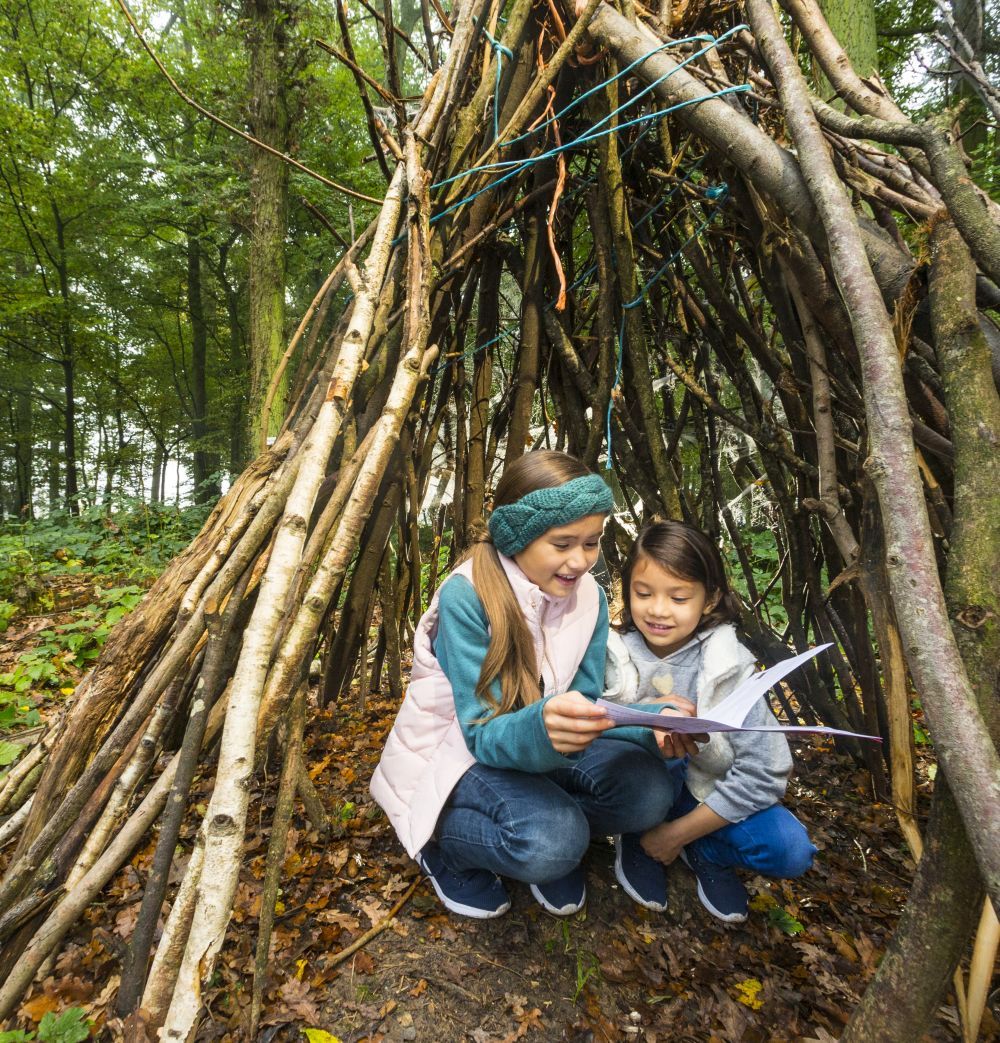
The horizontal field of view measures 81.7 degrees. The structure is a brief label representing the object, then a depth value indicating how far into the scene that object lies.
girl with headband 1.55
